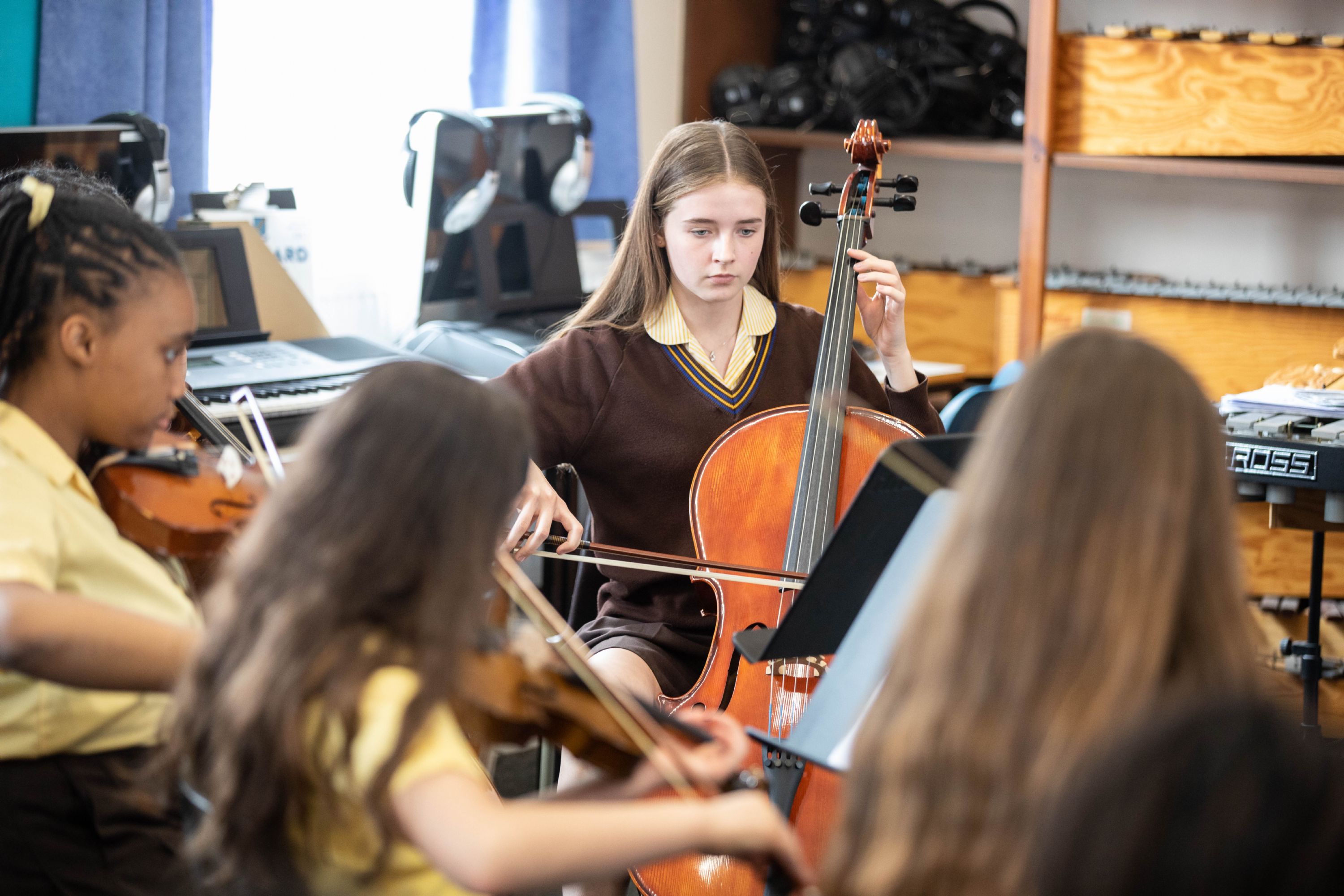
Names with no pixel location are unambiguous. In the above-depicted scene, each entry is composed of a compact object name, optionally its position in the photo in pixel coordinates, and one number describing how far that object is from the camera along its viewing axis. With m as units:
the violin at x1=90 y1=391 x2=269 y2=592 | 8.32
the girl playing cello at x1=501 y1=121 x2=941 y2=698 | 8.95
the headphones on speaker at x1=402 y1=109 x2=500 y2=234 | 9.94
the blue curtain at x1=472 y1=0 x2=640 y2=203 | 10.72
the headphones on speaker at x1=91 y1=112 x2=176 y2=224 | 9.43
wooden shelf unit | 10.17
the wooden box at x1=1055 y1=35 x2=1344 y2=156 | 10.03
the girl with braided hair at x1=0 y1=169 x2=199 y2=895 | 8.21
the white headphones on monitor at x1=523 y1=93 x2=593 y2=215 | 10.19
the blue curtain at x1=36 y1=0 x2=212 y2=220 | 9.60
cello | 8.61
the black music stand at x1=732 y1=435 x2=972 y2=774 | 8.15
